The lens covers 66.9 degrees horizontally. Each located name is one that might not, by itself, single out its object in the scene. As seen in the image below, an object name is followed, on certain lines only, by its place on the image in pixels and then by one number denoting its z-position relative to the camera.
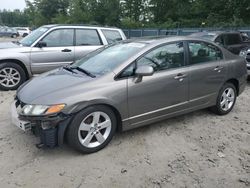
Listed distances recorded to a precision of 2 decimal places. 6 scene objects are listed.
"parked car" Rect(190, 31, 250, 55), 6.86
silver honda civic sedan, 2.32
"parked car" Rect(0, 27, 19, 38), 27.27
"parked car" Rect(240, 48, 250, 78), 5.32
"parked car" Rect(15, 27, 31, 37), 28.37
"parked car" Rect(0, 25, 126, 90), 4.55
